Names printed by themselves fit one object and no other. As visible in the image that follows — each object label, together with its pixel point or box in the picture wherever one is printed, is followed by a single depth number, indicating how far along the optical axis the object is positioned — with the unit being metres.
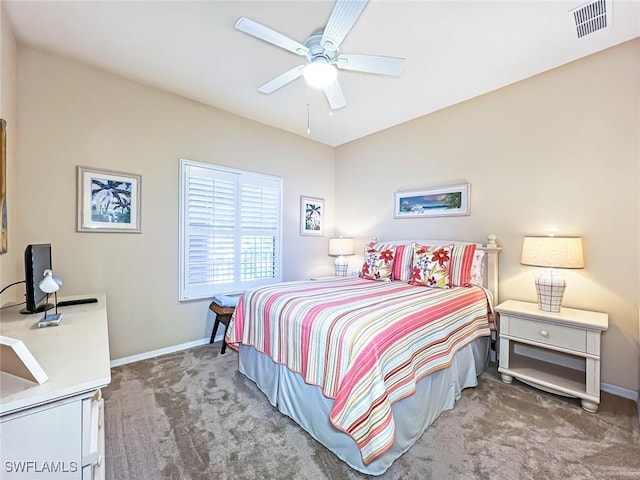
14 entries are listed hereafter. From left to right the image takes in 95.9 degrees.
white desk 0.79
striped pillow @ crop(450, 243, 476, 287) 2.84
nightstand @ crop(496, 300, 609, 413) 2.11
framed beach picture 3.30
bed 1.48
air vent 1.92
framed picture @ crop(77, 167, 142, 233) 2.60
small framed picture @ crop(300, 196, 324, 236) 4.36
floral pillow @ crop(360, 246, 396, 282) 3.23
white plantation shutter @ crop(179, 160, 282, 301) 3.23
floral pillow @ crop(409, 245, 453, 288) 2.83
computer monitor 1.54
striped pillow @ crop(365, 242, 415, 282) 3.19
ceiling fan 1.72
